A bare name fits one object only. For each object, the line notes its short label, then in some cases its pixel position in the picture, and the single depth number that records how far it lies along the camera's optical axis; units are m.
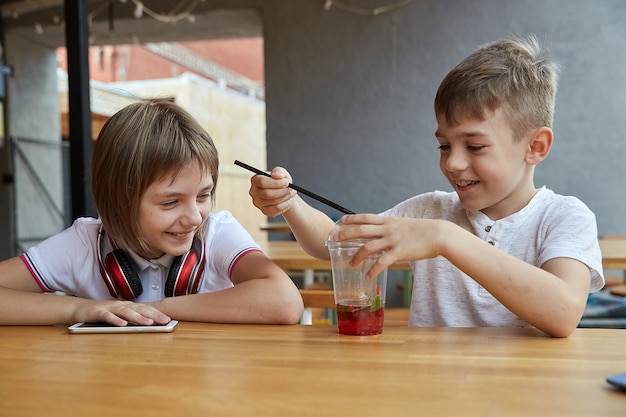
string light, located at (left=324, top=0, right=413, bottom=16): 5.21
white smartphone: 1.17
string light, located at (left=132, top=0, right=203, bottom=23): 5.60
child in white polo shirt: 1.34
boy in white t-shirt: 1.10
